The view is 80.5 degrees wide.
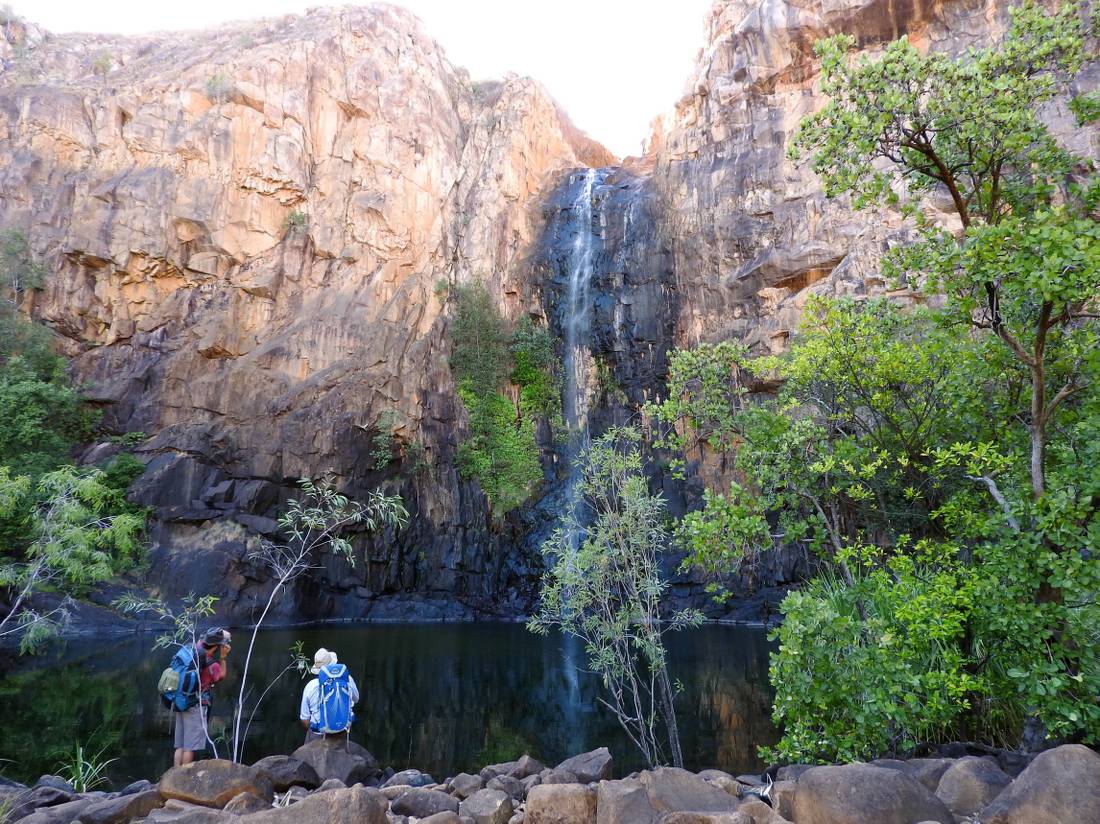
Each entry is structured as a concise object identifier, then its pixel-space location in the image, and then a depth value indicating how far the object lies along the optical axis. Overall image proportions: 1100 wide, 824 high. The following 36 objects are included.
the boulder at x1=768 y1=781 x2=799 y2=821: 4.92
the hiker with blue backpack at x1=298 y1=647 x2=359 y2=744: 8.39
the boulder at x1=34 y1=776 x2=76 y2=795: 7.41
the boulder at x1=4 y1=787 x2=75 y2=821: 6.15
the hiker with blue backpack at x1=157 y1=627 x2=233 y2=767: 7.82
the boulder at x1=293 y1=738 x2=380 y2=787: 7.67
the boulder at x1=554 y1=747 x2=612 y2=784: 7.09
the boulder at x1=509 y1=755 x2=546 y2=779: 7.59
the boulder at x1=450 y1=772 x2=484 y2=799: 6.80
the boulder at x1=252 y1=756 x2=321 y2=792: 6.88
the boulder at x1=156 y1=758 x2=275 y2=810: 5.99
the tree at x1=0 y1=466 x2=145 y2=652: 11.65
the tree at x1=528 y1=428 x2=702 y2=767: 8.66
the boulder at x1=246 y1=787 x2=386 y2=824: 4.75
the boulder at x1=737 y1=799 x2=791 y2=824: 4.66
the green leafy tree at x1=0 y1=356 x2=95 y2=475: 24.11
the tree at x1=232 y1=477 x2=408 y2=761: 8.64
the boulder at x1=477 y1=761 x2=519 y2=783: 7.64
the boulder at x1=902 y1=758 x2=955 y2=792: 5.18
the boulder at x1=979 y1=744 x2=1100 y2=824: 3.97
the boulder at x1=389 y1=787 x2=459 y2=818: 6.04
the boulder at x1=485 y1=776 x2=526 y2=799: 6.64
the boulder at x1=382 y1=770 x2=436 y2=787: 8.09
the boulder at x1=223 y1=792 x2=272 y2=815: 5.65
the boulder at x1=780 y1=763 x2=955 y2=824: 4.44
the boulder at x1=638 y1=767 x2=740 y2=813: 5.26
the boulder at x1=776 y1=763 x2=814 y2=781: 5.86
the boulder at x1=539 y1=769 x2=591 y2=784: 6.90
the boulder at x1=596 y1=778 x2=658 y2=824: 5.02
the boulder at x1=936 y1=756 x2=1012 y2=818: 4.71
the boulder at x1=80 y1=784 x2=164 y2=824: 5.58
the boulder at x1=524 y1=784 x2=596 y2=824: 5.30
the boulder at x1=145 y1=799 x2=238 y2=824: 5.00
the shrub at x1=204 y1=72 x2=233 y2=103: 33.78
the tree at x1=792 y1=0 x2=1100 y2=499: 5.52
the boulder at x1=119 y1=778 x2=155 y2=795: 7.46
